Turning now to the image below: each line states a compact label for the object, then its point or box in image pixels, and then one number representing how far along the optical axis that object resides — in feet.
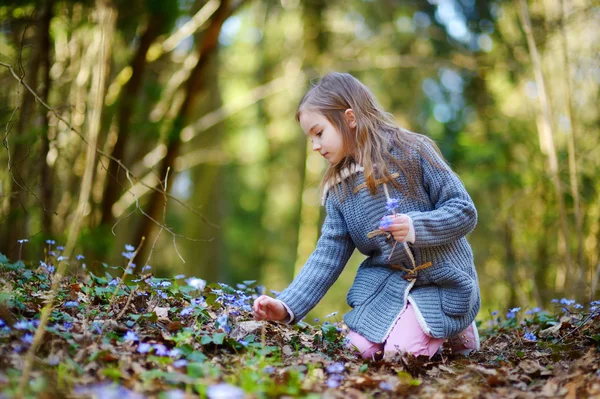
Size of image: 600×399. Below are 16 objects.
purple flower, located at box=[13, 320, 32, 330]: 6.72
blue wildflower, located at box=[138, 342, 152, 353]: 6.88
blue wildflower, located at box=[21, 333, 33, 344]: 6.54
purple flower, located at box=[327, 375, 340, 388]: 6.80
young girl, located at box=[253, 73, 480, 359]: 9.25
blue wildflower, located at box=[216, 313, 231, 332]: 8.47
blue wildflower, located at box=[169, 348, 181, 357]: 7.11
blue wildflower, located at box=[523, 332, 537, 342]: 10.25
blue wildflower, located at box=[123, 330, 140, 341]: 7.16
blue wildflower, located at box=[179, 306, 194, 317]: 9.00
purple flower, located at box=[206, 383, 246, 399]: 4.85
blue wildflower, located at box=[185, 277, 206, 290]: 10.59
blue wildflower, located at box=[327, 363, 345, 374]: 7.07
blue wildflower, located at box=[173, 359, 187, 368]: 6.80
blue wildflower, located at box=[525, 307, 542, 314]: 12.48
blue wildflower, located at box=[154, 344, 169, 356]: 7.13
